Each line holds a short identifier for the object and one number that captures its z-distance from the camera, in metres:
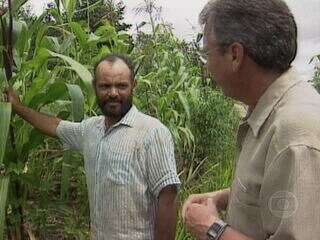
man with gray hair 0.69
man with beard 1.45
